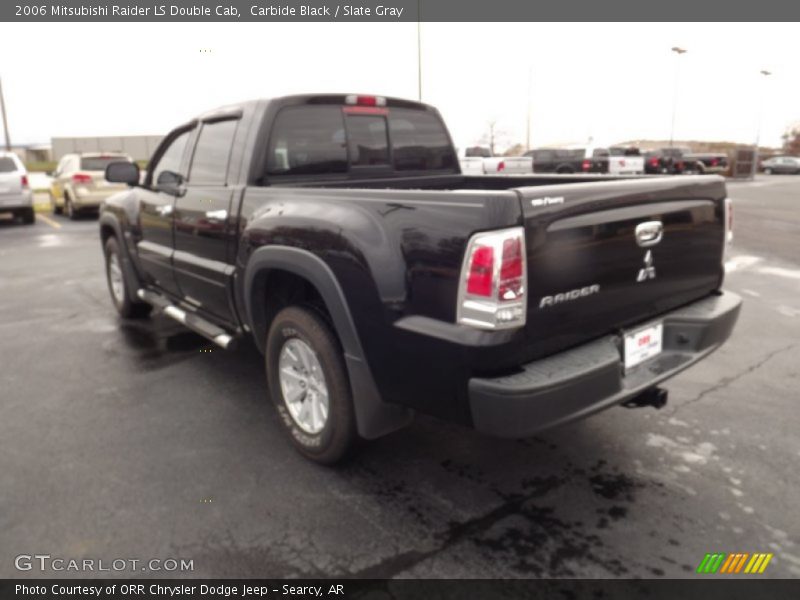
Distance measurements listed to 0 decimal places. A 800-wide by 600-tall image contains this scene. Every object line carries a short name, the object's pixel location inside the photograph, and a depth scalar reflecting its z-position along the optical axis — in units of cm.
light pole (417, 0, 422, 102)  1927
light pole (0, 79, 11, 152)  2594
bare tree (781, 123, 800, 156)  7138
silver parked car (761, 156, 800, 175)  4656
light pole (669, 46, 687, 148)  4009
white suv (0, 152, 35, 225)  1415
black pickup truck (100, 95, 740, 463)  237
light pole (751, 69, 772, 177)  3648
